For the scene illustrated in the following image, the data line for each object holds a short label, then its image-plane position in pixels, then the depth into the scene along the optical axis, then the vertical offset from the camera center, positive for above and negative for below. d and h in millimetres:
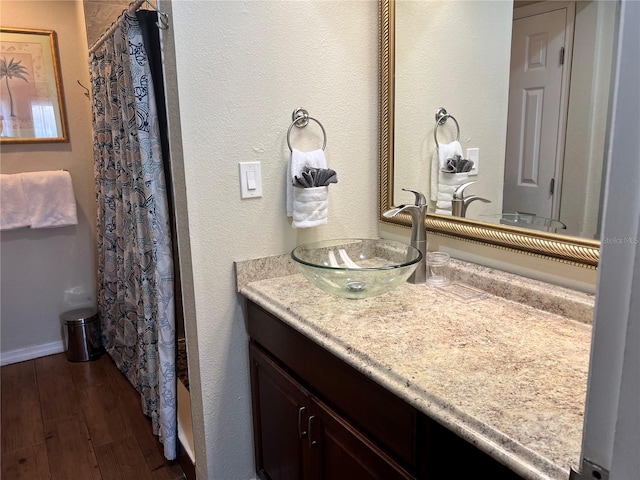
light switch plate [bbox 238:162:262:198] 1521 -96
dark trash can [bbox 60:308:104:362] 2830 -1075
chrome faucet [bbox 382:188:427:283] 1540 -283
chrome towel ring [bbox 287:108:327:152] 1586 +95
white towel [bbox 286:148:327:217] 1566 -50
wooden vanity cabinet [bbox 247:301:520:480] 937 -648
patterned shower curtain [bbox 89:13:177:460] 1749 -273
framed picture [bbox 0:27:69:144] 2617 +363
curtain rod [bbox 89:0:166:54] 1623 +487
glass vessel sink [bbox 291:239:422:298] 1359 -375
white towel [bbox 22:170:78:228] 2672 -251
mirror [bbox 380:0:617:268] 1214 +98
